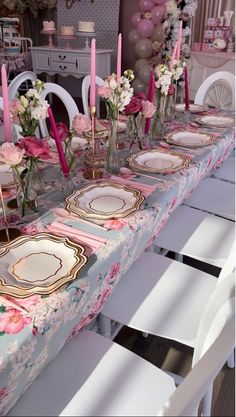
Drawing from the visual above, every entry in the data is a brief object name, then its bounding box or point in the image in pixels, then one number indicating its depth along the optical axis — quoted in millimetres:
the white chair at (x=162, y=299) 1117
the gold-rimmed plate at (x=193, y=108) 2238
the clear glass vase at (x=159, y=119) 1793
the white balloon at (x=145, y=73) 4969
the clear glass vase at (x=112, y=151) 1404
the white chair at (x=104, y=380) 819
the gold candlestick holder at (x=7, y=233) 981
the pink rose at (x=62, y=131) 1183
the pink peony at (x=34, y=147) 1021
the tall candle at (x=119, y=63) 1389
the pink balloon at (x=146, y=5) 4857
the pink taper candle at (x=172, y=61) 1803
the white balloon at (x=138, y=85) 4970
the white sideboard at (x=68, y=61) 5027
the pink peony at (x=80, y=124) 1263
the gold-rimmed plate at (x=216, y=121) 1968
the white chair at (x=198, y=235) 1469
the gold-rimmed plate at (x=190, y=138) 1679
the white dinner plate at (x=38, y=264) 808
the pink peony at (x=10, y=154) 952
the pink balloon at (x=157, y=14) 4715
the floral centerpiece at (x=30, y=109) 1071
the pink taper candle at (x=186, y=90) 2077
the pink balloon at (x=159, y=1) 4742
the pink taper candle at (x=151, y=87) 1594
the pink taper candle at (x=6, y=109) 966
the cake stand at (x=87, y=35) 5008
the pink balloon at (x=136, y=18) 4934
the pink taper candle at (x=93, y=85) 1186
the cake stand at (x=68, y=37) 5211
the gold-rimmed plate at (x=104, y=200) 1095
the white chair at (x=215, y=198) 1795
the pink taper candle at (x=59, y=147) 1157
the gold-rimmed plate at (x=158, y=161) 1408
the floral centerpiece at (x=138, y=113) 1462
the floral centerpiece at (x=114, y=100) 1339
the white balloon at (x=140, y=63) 5000
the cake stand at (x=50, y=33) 5413
